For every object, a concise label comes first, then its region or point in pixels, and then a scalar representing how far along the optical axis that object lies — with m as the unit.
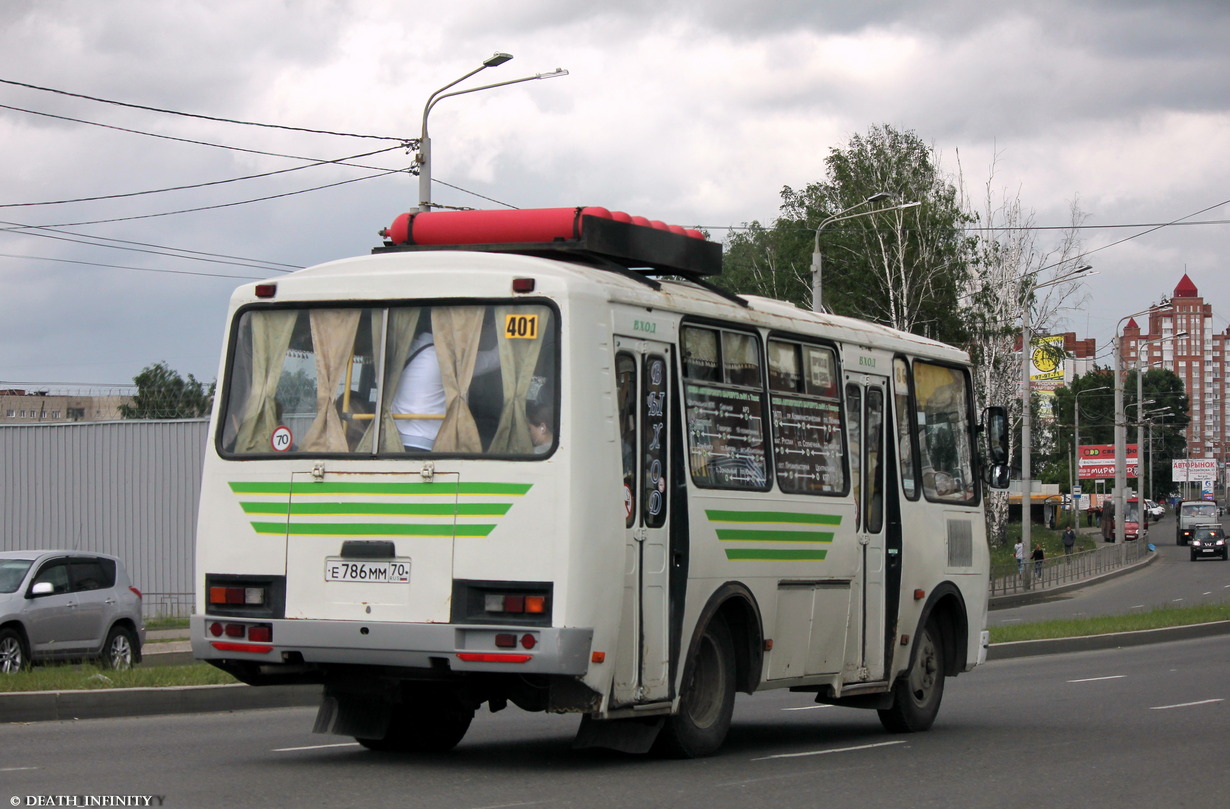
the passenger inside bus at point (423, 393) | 9.55
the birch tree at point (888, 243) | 61.16
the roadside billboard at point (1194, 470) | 139.25
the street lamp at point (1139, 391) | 72.81
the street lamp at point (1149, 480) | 142.25
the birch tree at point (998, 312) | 64.50
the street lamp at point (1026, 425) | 46.95
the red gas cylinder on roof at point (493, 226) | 10.45
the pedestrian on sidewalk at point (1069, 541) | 69.19
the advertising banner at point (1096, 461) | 96.75
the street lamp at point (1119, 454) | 66.00
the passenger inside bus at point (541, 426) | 9.30
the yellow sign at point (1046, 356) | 69.26
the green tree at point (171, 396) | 74.61
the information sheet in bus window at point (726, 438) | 10.54
